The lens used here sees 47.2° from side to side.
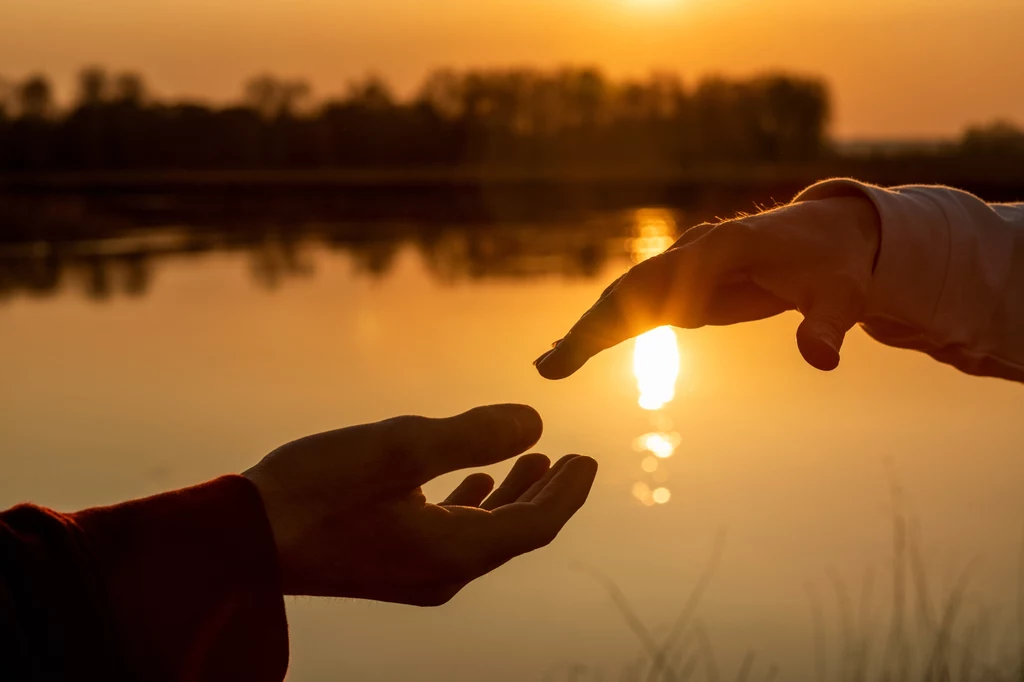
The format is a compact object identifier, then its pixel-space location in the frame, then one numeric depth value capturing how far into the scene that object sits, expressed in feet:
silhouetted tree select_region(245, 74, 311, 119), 114.52
